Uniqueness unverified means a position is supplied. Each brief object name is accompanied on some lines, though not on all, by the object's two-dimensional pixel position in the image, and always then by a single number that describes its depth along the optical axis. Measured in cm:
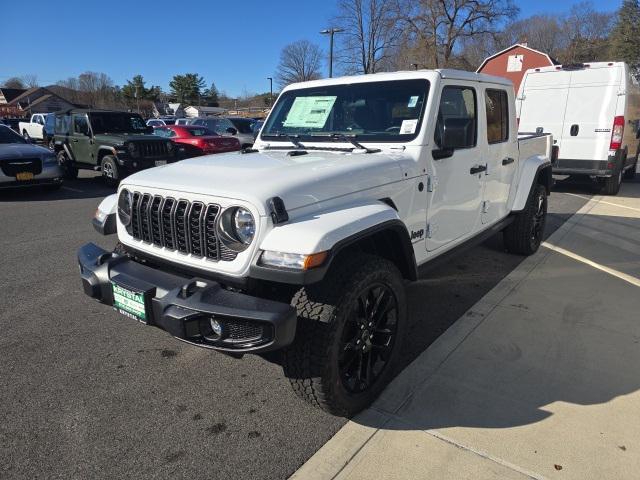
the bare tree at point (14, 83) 9335
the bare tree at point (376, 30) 3881
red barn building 3050
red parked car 1421
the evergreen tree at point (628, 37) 4328
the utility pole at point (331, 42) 2730
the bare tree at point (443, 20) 3906
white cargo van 942
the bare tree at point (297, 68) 4484
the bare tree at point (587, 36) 4966
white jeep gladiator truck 226
